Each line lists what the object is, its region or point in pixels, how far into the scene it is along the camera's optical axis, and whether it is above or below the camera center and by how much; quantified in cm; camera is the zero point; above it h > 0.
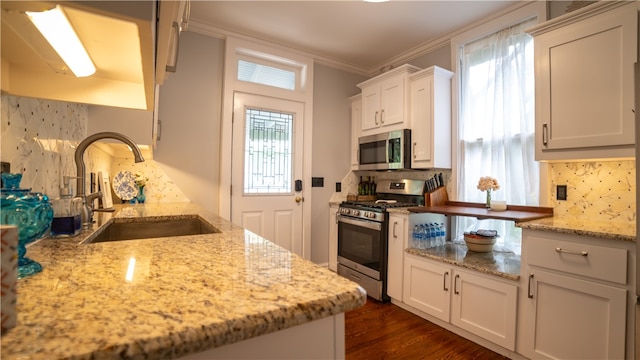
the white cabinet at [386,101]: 302 +88
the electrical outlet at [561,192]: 214 -5
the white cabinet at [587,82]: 164 +63
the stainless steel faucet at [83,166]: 117 +5
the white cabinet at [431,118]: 282 +63
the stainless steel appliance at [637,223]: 132 -17
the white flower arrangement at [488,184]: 240 +0
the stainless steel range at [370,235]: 275 -53
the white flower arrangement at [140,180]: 254 -1
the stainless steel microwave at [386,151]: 299 +34
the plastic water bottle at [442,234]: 273 -47
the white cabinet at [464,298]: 188 -83
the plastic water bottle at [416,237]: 258 -48
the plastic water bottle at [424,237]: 259 -48
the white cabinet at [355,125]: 368 +72
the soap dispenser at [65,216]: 97 -13
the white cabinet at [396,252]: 259 -63
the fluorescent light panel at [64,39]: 59 +32
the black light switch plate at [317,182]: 359 -1
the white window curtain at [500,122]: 239 +54
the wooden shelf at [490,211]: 196 -22
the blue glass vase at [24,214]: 63 -8
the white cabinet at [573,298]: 145 -61
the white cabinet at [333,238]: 342 -67
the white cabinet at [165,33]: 58 +33
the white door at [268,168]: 312 +14
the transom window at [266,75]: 319 +119
